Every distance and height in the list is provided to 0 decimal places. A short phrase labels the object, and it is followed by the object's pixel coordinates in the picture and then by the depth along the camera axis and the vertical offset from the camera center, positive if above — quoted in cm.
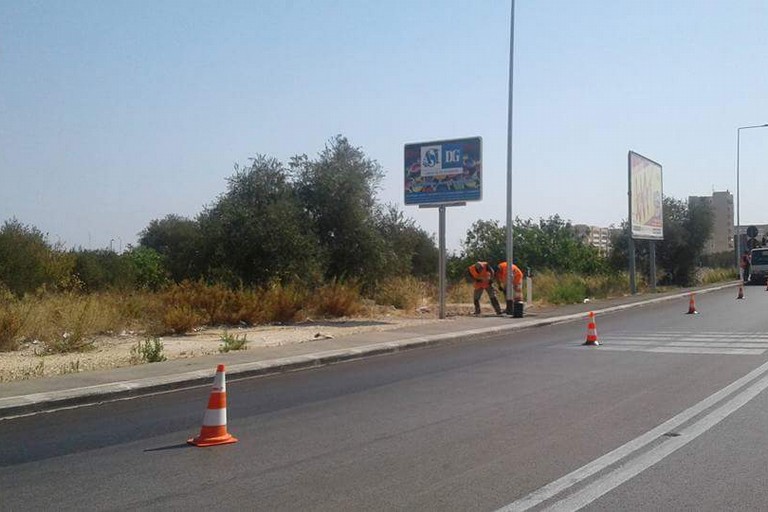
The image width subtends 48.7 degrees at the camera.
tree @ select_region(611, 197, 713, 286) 5288 +116
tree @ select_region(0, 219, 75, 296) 2705 -13
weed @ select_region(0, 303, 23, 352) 1612 -138
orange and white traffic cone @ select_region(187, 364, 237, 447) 859 -166
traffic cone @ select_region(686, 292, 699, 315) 2722 -146
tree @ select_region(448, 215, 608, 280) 5062 +84
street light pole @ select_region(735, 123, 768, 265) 5900 +278
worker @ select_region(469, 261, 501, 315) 2580 -60
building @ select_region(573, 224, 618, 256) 5534 +117
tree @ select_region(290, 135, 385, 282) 2984 +148
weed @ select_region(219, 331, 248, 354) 1608 -162
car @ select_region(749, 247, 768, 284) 5522 -25
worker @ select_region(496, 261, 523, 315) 2578 -85
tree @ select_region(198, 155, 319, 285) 2641 +55
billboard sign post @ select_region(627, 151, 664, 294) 3956 +299
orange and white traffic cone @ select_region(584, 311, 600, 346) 1775 -153
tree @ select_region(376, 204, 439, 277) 3142 +87
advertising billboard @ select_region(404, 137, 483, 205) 2400 +261
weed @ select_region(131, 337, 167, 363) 1476 -165
